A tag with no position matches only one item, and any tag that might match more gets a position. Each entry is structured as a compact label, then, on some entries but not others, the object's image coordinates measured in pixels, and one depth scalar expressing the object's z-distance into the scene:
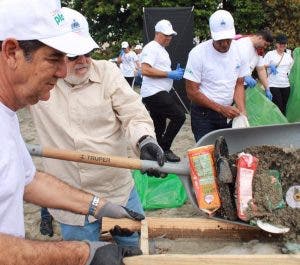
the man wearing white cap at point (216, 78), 4.09
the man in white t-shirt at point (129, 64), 11.19
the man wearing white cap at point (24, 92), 1.31
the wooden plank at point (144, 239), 1.76
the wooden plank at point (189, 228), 2.00
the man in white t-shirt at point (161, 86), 5.48
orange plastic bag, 2.14
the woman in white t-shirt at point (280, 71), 6.70
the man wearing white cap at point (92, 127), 2.31
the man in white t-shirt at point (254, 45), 5.16
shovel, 2.21
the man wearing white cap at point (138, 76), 10.97
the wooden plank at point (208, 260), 1.55
